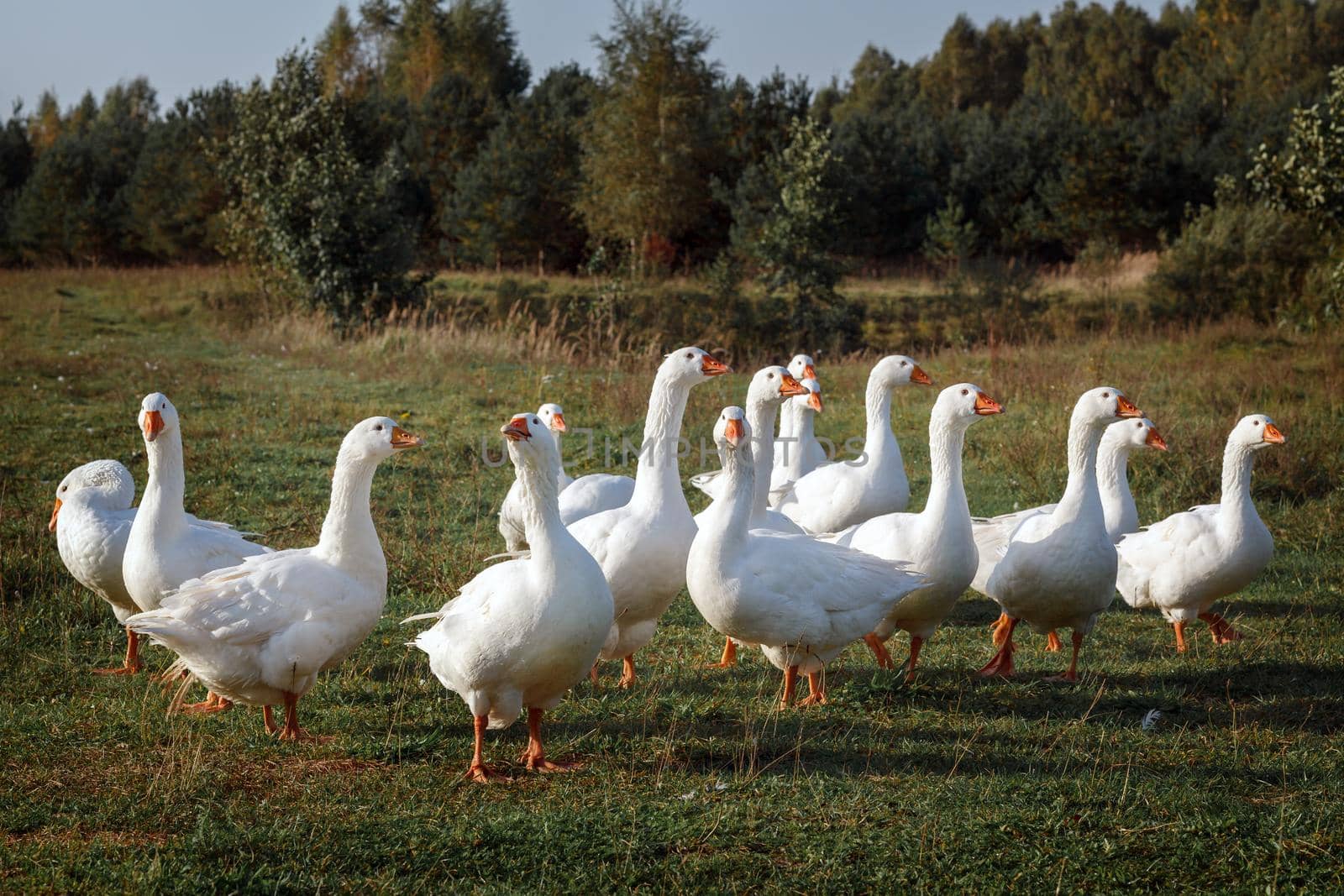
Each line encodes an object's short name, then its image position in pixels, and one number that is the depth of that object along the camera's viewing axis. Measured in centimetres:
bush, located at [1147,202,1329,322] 2558
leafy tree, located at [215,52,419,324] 2403
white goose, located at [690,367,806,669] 741
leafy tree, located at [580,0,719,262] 3412
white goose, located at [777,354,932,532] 891
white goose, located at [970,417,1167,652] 788
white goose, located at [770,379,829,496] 1010
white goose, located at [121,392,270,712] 642
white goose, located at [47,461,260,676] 698
